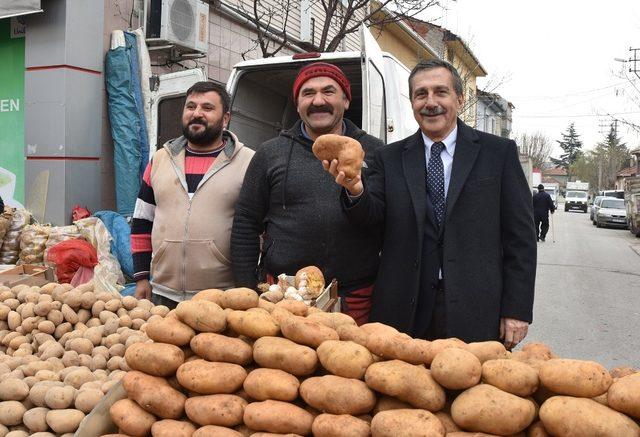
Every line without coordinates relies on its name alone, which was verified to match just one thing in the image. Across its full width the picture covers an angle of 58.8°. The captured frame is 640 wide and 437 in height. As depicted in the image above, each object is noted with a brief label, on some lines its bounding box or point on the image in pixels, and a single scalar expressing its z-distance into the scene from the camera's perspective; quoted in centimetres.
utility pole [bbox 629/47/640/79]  2814
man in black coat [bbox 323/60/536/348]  272
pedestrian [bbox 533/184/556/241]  1841
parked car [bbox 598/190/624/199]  3672
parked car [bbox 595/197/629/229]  2880
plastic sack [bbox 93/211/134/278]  655
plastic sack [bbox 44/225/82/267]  652
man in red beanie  304
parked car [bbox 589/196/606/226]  3159
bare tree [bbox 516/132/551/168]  8849
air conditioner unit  807
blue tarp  756
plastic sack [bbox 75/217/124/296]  630
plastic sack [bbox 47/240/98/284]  578
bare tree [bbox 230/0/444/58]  1056
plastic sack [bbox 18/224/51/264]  648
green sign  762
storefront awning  680
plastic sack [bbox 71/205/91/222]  714
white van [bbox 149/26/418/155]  477
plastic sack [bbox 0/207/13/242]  649
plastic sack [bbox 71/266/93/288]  571
